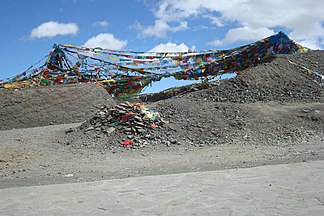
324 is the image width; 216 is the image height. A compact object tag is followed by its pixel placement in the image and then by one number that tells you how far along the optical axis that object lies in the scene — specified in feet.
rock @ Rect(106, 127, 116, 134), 32.76
